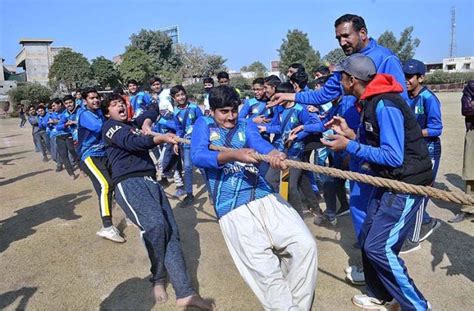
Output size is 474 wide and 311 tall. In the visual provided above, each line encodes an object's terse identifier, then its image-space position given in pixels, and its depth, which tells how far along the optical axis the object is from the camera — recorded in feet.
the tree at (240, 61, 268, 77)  319.47
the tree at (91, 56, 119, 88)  170.60
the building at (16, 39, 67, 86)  234.99
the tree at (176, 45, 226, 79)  215.72
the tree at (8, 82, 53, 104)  139.74
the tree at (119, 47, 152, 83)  173.27
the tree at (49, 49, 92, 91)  164.04
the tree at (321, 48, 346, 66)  189.48
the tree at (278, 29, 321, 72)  200.95
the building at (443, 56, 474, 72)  272.10
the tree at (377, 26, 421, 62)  211.41
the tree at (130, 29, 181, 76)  192.85
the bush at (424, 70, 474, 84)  175.94
